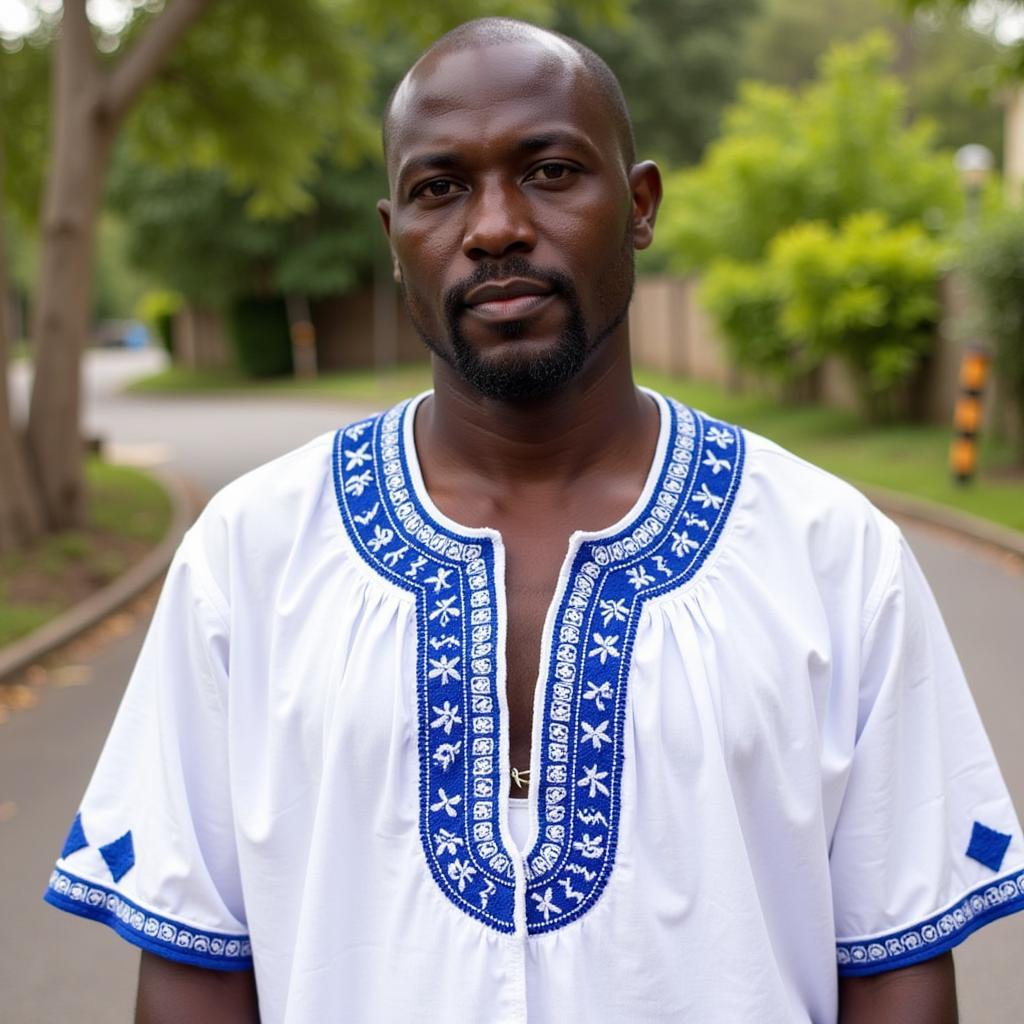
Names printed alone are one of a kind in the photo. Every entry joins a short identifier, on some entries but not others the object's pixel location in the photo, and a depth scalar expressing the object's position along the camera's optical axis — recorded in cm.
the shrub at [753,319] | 1816
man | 175
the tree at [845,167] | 1989
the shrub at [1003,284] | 1241
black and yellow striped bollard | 1215
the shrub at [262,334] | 3547
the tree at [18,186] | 1001
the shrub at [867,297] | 1552
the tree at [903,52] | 4666
